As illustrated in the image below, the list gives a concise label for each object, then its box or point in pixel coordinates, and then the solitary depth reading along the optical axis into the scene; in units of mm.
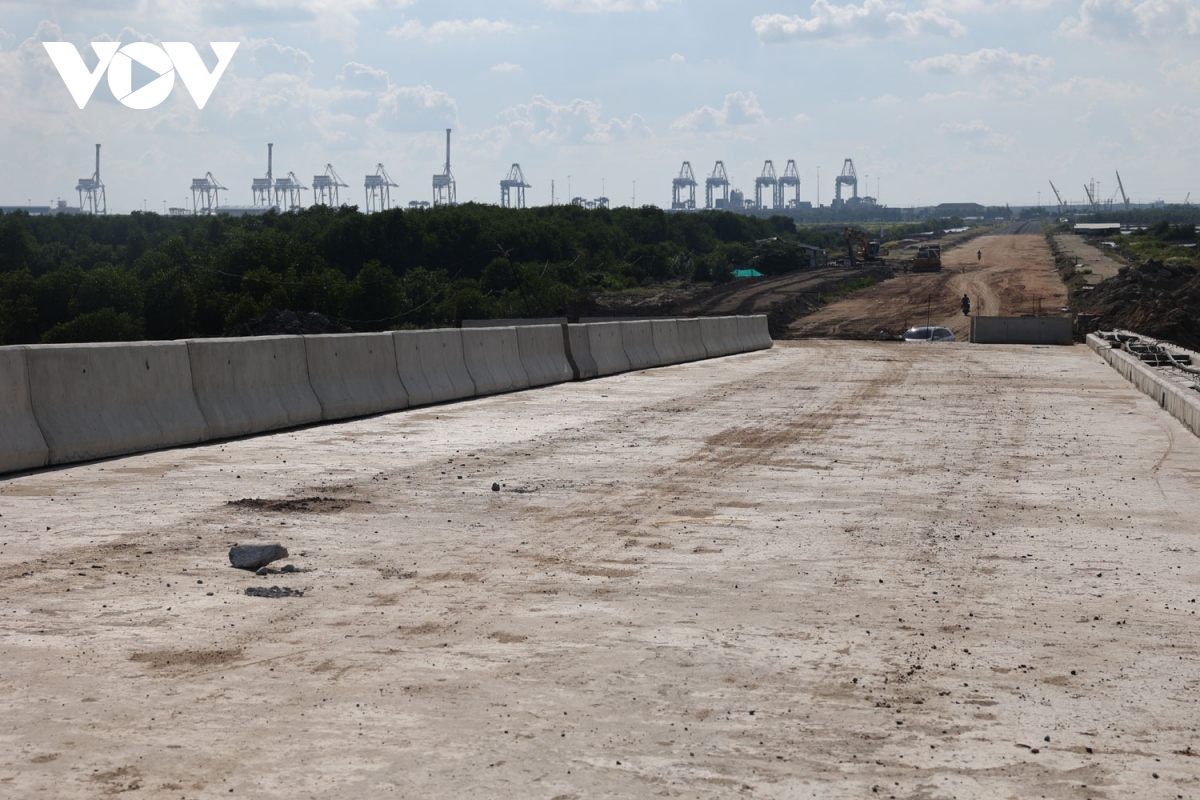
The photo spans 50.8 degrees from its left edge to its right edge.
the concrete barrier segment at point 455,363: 20312
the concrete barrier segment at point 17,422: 11648
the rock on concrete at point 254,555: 8094
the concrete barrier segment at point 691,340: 33156
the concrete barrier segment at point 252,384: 14484
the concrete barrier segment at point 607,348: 26938
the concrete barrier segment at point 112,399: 12227
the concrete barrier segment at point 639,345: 29109
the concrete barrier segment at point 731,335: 37844
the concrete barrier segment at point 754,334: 39969
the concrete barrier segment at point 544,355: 23562
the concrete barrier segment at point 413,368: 18953
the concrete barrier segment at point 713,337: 35469
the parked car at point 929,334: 51872
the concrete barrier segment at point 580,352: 25734
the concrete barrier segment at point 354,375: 16828
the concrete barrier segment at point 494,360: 21234
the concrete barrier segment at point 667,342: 31156
